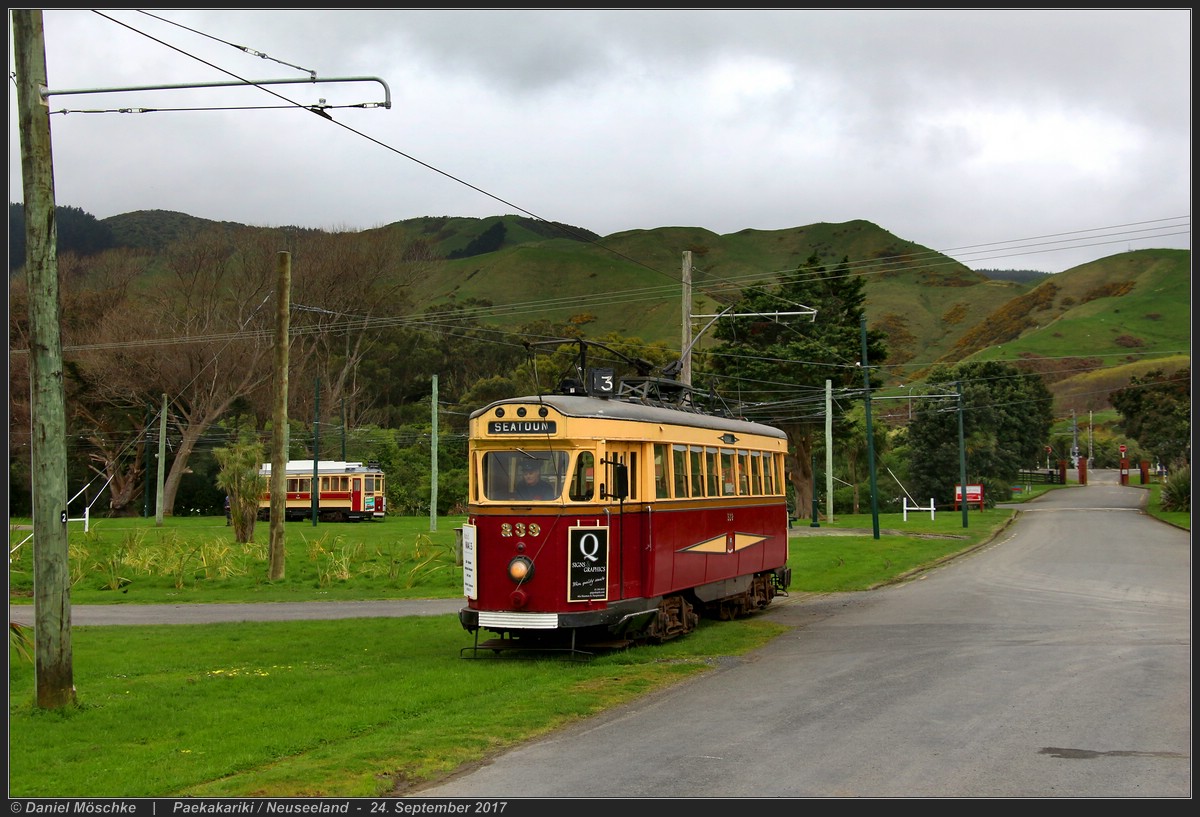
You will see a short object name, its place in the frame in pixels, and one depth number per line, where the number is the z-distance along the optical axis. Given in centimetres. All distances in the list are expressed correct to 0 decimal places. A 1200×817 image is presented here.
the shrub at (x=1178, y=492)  6178
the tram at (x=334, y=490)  6119
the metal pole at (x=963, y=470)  5194
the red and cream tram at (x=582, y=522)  1545
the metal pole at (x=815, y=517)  5600
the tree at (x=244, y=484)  3403
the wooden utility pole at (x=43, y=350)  1152
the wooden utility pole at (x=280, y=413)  2602
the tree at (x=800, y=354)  6412
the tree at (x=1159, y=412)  7469
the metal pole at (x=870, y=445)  4168
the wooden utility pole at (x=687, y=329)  2674
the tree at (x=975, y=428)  7588
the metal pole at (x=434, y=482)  4479
